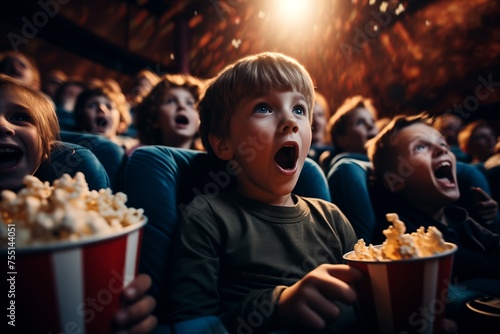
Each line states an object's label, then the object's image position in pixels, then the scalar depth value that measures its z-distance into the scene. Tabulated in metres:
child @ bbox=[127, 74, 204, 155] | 1.67
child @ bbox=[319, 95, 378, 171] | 2.03
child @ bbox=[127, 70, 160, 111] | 2.78
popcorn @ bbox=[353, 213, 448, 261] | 0.46
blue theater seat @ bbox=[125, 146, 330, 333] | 0.69
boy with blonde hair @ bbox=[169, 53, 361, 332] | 0.57
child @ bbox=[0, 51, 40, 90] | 2.25
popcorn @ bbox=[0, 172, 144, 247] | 0.33
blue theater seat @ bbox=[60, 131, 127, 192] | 0.99
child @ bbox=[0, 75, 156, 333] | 0.61
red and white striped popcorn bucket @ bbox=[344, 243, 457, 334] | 0.44
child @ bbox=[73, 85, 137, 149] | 1.99
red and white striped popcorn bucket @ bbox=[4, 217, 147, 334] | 0.32
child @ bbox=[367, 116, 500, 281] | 0.93
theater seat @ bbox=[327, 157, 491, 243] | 0.97
